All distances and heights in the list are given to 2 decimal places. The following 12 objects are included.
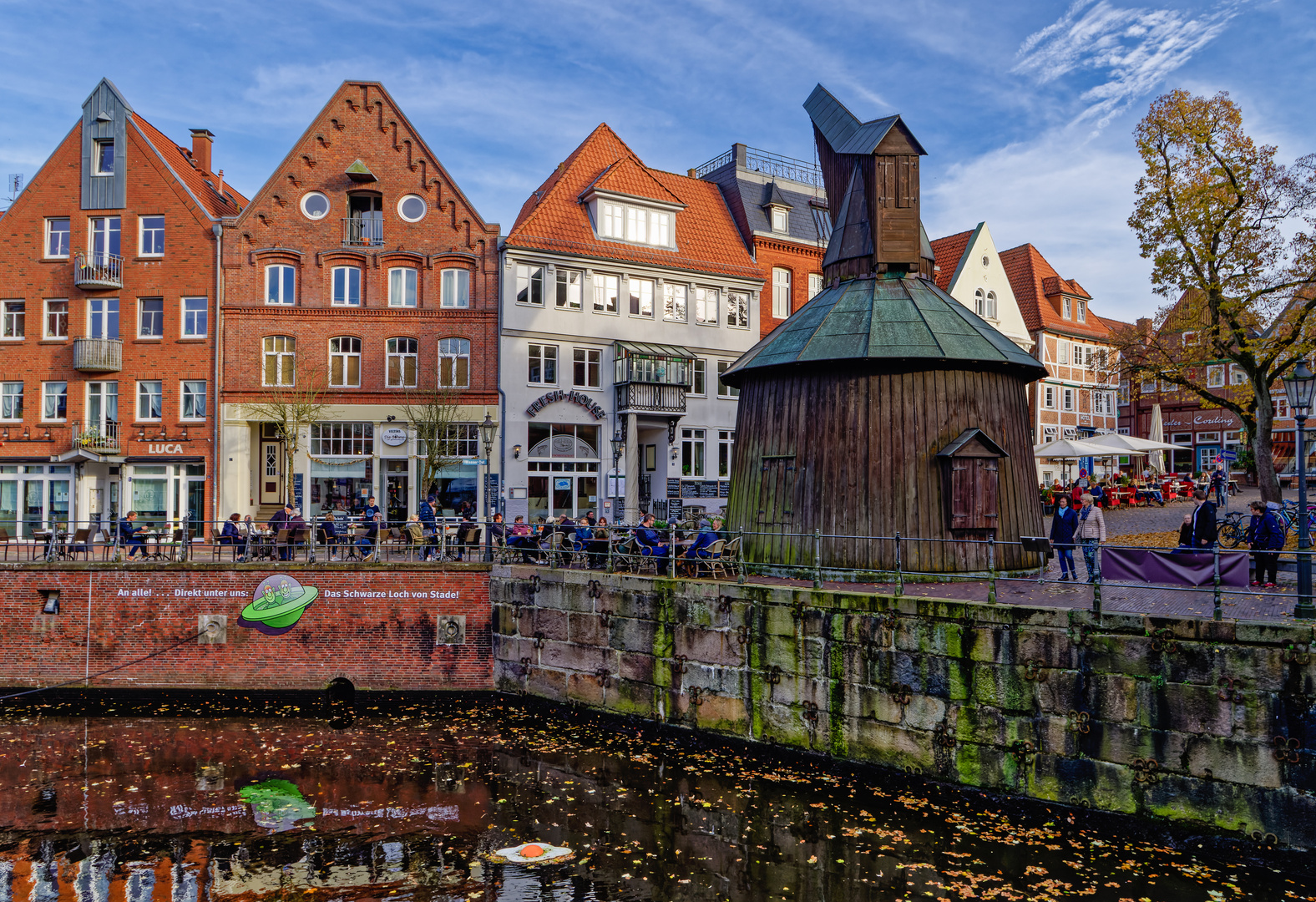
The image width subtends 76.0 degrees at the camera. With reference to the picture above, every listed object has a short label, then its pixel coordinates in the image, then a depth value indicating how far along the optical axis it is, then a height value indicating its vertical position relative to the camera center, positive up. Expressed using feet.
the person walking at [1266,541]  40.11 -2.51
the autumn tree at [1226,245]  62.39 +18.71
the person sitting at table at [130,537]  58.39 -2.86
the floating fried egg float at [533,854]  32.14 -13.96
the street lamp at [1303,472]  31.94 +0.69
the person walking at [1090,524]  45.70 -1.88
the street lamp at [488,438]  59.11 +4.30
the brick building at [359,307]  88.28 +19.81
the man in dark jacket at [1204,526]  43.11 -1.88
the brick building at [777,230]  112.88 +35.86
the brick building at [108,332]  87.56 +17.36
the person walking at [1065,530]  49.24 -2.39
